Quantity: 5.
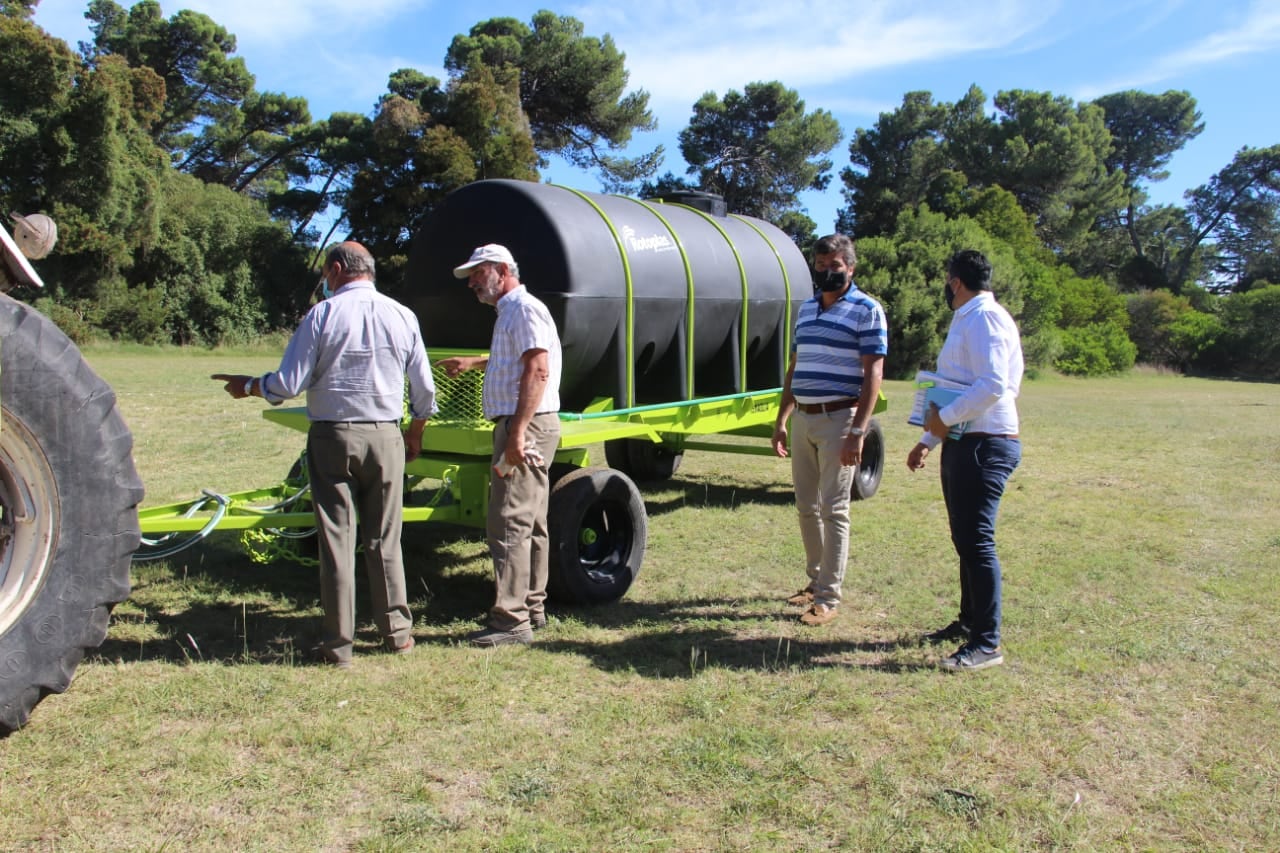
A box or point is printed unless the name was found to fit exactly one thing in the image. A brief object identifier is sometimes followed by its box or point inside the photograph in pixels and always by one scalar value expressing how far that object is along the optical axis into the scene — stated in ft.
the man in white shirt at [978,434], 14.79
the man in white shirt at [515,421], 15.74
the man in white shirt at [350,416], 14.37
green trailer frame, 16.90
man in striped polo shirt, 16.90
